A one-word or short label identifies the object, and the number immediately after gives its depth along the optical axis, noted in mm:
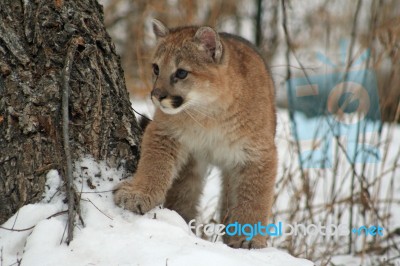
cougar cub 7031
